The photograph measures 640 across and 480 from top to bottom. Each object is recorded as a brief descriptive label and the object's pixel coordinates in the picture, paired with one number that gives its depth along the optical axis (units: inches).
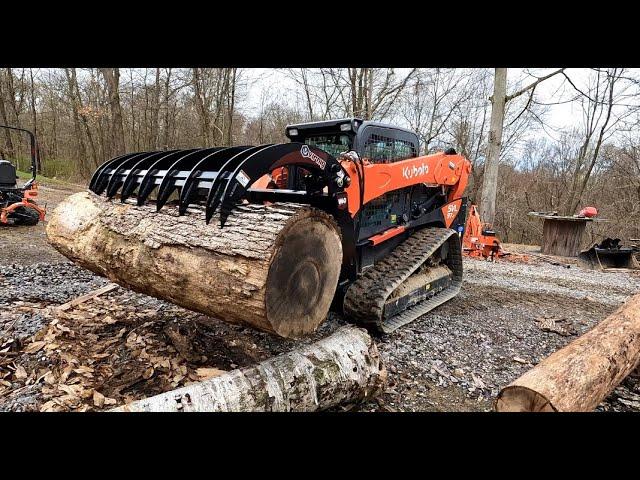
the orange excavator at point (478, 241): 349.8
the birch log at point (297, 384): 90.6
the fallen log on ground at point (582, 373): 93.8
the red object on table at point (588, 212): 421.1
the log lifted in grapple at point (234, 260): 100.0
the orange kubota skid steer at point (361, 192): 117.8
